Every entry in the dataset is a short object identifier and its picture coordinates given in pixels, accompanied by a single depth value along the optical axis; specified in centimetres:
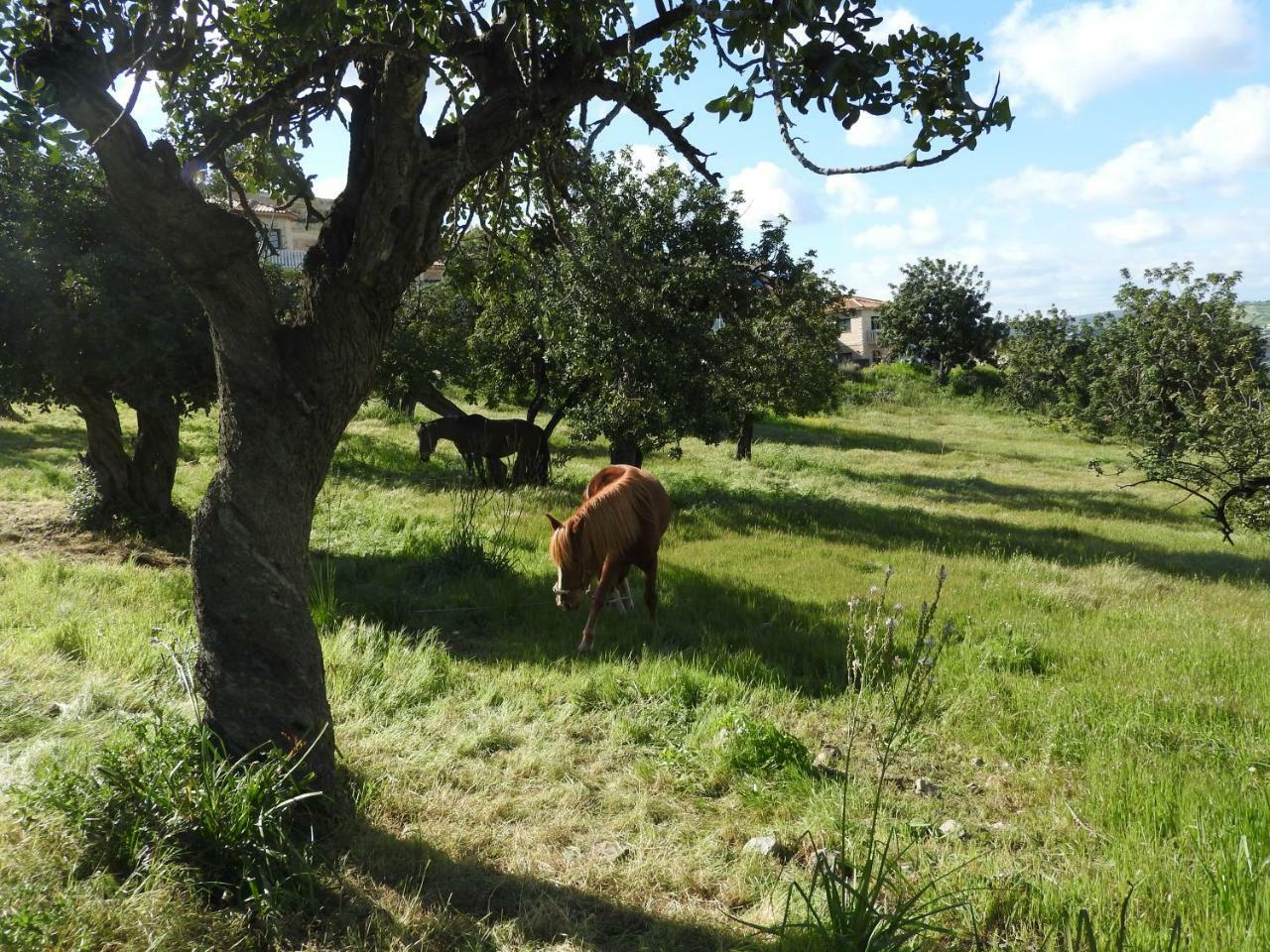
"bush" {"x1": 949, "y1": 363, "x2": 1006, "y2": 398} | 6078
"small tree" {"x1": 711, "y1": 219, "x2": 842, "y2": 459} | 1698
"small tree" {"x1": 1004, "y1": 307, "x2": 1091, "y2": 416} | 4744
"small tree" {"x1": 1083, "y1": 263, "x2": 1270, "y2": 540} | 1107
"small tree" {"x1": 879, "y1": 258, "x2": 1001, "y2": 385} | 6431
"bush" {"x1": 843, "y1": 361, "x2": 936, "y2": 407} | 5725
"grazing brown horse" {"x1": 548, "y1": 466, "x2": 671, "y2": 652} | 821
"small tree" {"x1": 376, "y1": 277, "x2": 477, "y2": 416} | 1862
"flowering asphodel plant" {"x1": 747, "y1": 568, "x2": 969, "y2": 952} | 308
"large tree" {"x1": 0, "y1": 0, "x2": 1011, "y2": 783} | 363
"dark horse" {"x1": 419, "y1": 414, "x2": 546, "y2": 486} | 1791
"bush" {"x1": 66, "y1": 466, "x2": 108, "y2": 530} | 1107
